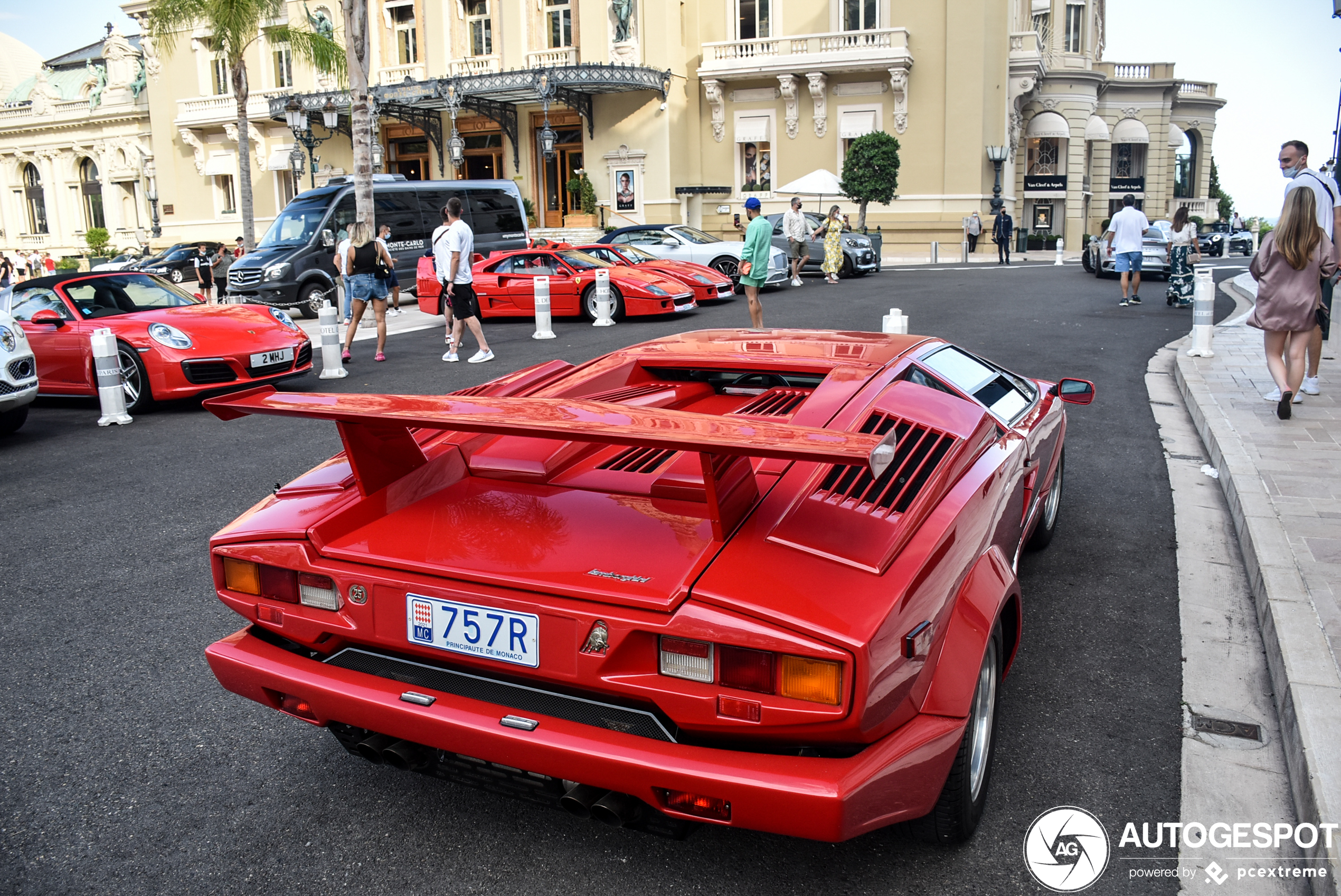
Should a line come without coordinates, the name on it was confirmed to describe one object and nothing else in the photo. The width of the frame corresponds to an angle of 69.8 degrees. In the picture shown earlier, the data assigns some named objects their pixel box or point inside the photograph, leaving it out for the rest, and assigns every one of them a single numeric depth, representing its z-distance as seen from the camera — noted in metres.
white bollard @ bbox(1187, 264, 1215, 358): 9.99
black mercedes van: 18.19
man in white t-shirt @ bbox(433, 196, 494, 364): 10.98
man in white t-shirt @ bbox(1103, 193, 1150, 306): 14.88
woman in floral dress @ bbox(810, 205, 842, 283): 21.02
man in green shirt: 12.28
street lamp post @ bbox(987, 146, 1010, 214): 32.53
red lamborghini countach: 2.03
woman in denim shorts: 11.63
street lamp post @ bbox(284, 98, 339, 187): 26.23
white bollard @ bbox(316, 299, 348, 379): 10.48
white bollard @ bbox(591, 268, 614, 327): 14.59
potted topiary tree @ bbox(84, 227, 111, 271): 42.28
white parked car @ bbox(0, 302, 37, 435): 7.78
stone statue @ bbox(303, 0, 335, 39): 37.66
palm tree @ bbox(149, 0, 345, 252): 22.62
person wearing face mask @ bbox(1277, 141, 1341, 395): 6.62
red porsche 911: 8.90
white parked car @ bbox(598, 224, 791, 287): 19.20
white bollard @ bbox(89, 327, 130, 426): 8.50
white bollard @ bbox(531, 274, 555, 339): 13.16
